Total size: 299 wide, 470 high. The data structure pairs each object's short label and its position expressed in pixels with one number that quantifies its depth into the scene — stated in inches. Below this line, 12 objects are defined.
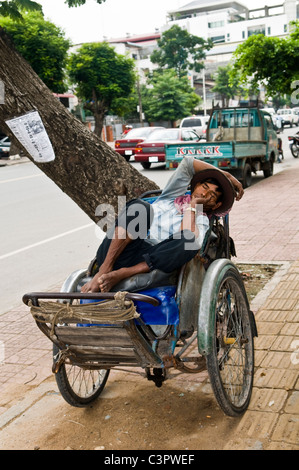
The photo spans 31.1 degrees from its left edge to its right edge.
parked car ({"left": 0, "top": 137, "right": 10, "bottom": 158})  1171.3
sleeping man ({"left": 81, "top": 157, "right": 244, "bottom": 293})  115.4
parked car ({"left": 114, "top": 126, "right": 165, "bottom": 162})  834.2
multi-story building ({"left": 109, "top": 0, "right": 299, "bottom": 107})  2939.2
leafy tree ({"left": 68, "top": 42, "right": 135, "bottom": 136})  1406.3
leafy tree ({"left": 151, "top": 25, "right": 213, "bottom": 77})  2458.2
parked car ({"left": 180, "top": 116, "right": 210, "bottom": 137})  1181.6
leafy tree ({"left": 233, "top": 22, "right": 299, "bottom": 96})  603.5
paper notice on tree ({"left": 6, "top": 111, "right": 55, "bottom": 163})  172.7
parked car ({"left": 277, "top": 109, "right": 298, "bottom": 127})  1910.6
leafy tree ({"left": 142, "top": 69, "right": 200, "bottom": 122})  1812.3
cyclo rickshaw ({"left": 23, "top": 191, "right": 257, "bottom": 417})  108.0
